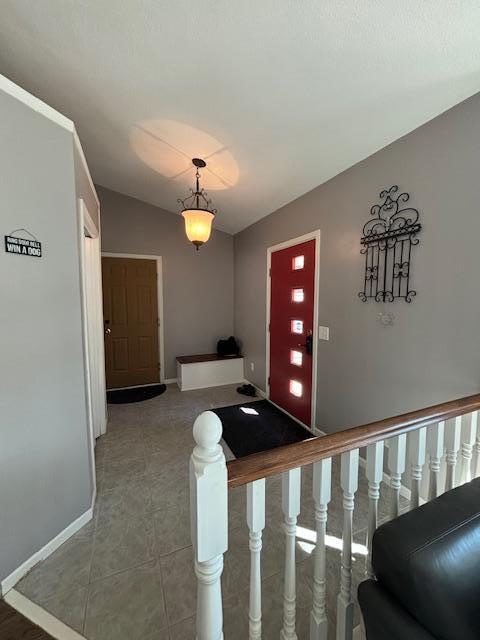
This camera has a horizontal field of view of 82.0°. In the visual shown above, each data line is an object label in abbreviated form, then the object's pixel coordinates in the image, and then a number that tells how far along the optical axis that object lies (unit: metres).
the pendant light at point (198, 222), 2.53
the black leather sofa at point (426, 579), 0.69
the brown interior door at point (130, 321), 4.04
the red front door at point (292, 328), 2.90
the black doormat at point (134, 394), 3.73
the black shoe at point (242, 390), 3.99
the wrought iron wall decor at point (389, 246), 1.87
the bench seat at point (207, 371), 4.11
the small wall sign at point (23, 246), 1.32
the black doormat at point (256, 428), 2.66
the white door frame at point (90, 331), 1.78
